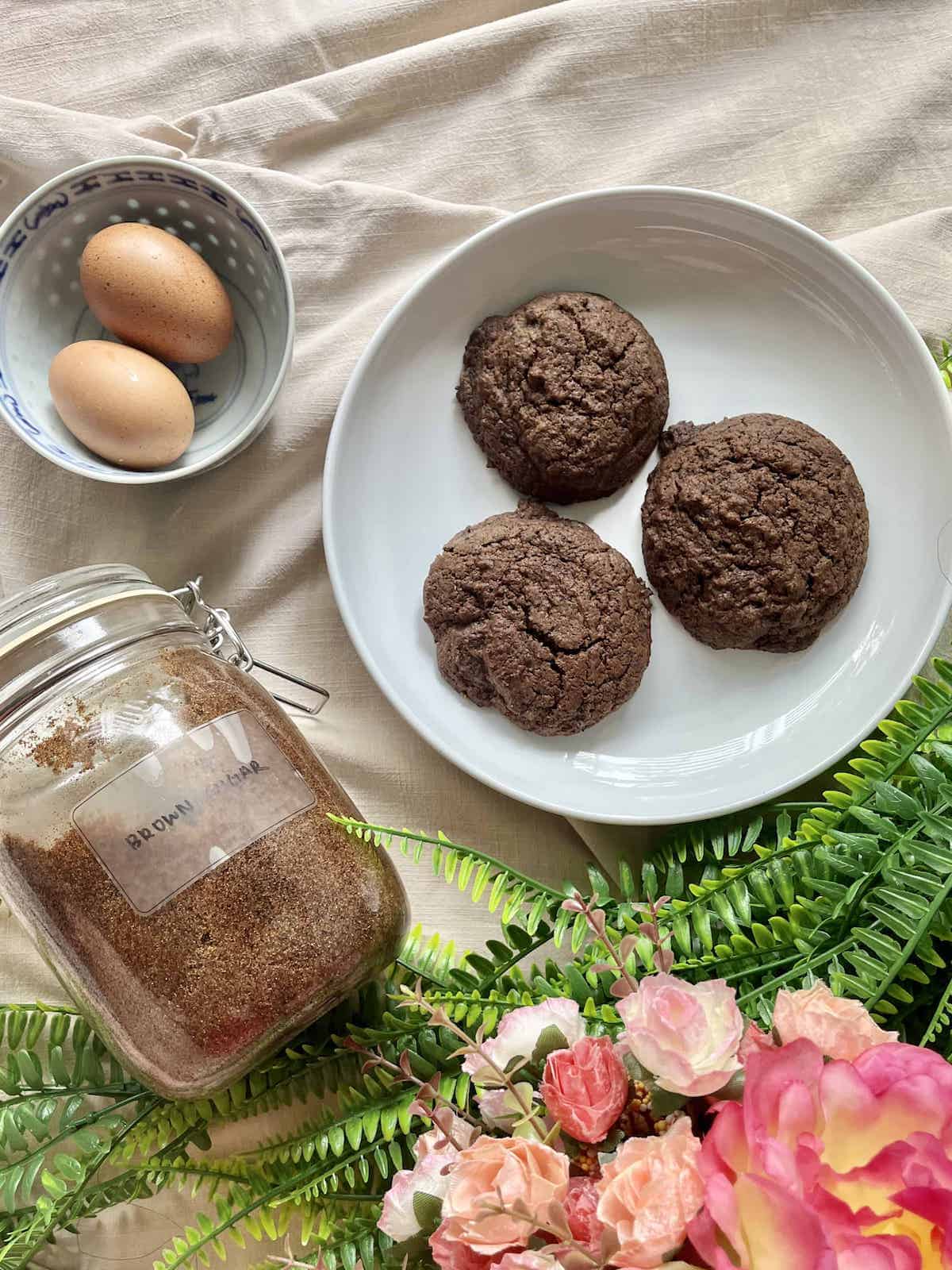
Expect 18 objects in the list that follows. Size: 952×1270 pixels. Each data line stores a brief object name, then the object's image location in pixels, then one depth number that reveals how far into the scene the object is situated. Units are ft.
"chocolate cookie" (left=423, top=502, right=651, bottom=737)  1.44
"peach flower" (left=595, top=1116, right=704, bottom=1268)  0.67
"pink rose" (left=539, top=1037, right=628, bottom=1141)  0.79
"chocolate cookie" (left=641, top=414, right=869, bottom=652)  1.44
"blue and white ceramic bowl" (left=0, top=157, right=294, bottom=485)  1.42
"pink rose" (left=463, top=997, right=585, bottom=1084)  0.84
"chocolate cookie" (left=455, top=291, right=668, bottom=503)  1.46
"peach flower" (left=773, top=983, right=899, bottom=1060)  0.73
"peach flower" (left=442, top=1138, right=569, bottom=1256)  0.71
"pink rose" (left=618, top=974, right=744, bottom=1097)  0.72
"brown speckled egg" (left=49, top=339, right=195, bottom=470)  1.38
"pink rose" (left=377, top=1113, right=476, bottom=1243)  0.82
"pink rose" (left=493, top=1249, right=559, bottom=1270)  0.69
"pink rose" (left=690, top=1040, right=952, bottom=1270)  0.62
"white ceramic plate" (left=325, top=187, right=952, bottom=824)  1.47
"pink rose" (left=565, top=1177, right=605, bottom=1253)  0.74
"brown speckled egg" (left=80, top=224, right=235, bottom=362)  1.39
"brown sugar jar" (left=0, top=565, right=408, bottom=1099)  1.18
